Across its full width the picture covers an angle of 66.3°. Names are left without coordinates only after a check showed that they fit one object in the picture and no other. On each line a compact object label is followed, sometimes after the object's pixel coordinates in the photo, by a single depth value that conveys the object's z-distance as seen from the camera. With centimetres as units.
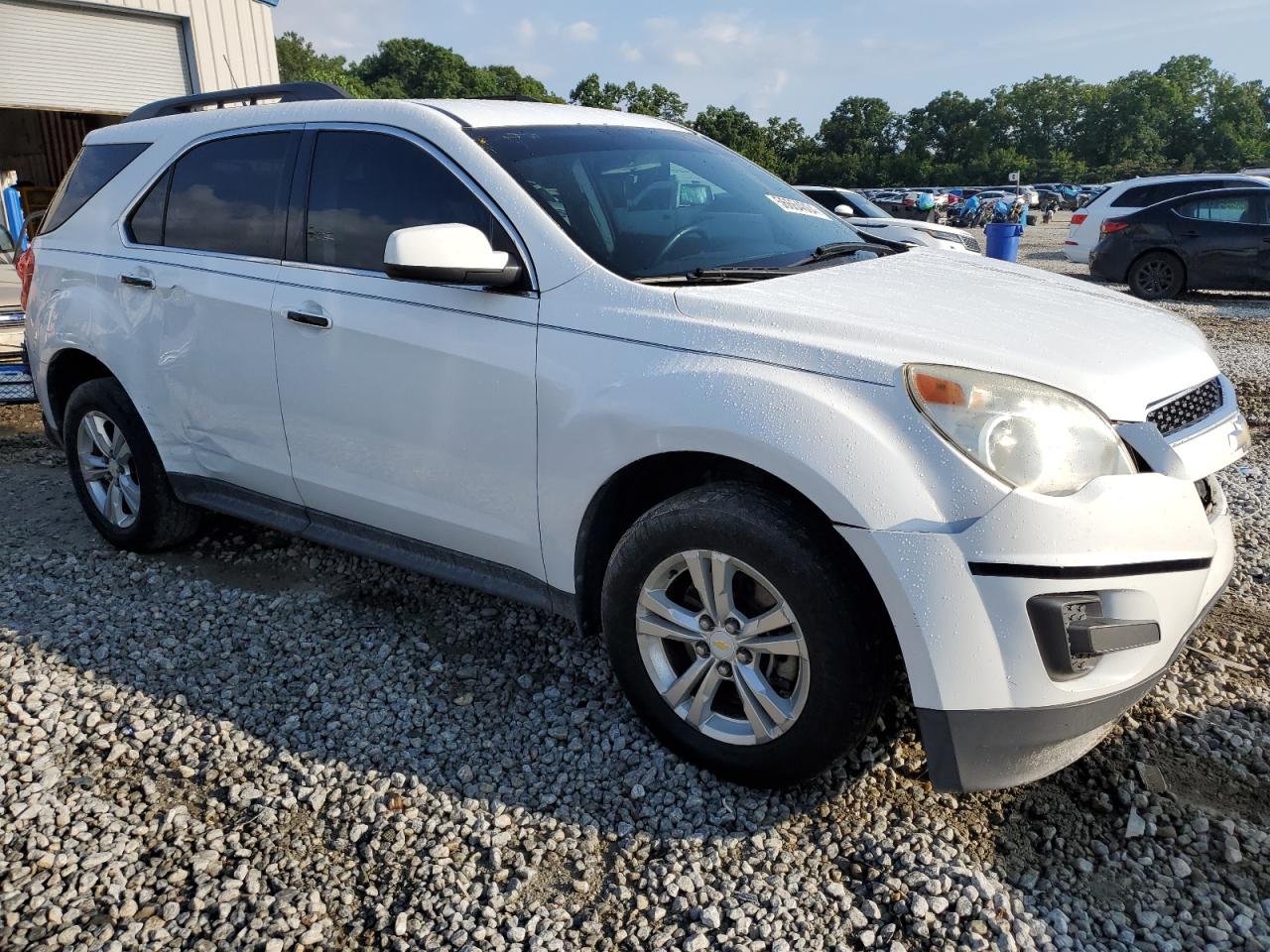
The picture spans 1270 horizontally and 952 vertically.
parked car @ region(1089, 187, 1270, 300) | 1202
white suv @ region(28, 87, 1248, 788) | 212
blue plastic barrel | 1370
